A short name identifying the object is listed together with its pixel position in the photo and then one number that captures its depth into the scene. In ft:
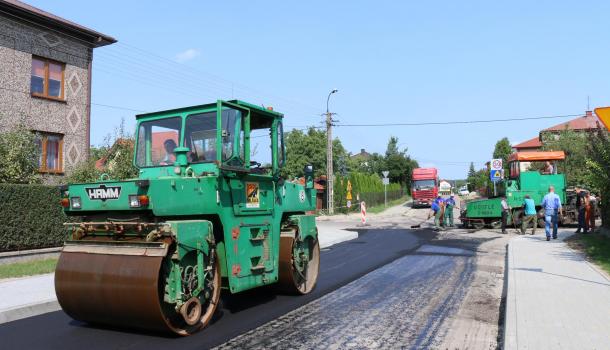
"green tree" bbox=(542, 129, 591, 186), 129.83
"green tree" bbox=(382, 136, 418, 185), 253.24
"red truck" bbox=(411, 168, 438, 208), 144.36
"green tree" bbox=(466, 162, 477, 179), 374.10
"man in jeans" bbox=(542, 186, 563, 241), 51.96
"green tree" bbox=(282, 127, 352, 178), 213.87
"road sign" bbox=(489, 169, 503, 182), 71.60
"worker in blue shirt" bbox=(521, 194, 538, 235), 61.20
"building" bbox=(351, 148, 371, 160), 489.50
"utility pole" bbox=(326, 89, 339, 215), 112.27
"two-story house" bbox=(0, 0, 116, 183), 53.72
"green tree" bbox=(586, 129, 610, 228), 43.98
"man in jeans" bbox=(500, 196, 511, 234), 66.03
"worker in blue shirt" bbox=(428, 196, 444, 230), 75.87
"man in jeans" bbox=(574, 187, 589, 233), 57.41
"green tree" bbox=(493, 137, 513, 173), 270.98
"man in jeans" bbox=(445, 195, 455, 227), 77.46
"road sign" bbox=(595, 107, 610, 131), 21.94
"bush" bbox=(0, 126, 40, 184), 45.47
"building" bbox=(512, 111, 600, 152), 237.90
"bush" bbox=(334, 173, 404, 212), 129.18
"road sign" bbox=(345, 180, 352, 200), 117.43
